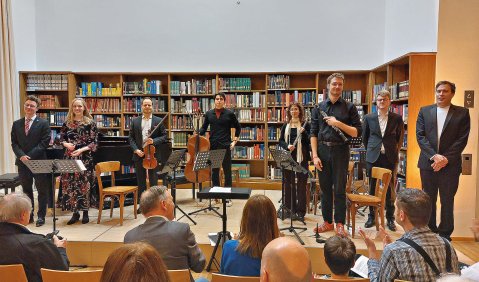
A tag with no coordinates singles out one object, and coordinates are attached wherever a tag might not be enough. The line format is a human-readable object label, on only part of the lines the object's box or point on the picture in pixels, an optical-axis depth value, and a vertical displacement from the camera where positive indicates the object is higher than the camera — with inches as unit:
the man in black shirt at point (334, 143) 154.3 -9.2
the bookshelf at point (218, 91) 284.5 +18.7
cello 204.7 -18.0
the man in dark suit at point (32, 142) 183.0 -11.2
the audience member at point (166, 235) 85.6 -26.6
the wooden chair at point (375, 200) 159.3 -33.6
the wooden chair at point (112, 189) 179.6 -34.3
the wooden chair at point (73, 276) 70.0 -29.6
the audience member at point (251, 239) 80.8 -26.0
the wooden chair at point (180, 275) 70.0 -29.3
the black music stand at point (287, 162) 156.4 -17.9
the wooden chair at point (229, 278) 67.6 -28.9
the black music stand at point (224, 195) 130.3 -26.4
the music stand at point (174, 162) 174.2 -20.0
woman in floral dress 184.2 -17.1
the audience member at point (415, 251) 73.0 -25.8
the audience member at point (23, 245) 82.7 -28.4
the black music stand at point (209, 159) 170.1 -18.3
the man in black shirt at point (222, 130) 218.8 -5.4
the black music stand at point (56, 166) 154.9 -19.7
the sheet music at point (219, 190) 134.1 -25.4
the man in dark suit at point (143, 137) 198.4 -9.1
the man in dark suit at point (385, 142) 179.3 -9.7
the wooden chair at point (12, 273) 72.6 -30.3
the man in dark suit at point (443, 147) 150.9 -10.2
